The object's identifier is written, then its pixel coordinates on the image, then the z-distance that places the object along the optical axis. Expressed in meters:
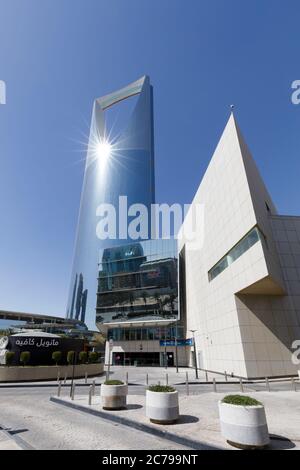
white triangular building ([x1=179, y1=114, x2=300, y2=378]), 27.39
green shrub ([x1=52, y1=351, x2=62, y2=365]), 30.56
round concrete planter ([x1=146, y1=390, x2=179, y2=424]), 9.32
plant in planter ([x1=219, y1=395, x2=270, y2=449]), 6.84
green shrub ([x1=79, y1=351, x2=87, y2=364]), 33.59
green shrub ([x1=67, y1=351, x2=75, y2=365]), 30.65
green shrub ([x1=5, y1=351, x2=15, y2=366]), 28.66
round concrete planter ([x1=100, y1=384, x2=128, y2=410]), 11.64
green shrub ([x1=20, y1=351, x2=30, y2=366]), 28.88
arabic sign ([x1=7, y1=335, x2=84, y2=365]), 30.25
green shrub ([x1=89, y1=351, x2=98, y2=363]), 36.12
